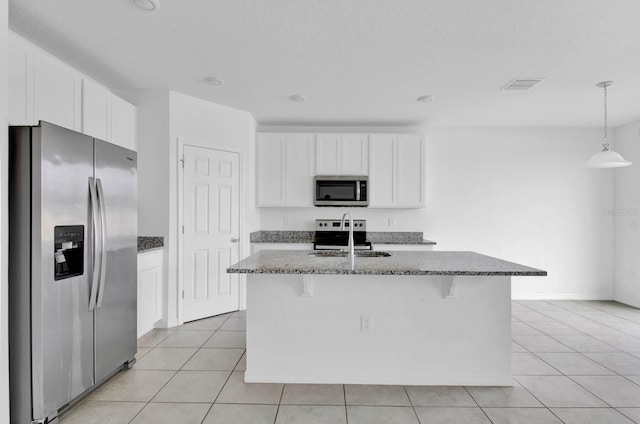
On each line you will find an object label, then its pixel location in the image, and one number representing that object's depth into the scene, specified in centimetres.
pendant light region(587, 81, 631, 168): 324
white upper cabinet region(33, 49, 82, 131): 250
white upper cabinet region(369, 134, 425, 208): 474
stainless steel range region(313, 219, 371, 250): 477
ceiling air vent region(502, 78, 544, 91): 326
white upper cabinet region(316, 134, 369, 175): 475
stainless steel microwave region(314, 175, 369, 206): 468
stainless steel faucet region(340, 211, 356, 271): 248
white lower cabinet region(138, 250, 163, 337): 323
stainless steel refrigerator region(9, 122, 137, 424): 187
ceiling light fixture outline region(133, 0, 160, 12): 211
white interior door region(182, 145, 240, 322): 382
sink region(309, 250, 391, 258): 293
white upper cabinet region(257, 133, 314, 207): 475
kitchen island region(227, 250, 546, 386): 246
